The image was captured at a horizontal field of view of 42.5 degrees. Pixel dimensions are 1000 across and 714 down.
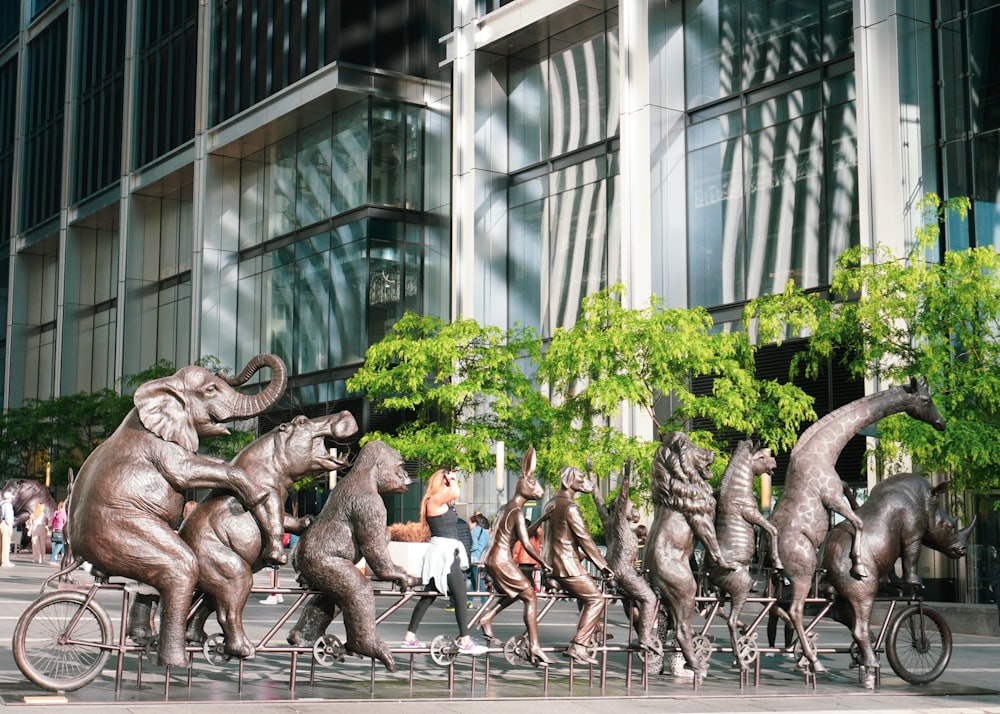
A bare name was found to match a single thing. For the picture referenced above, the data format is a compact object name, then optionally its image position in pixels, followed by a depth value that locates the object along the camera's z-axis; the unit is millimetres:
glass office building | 25656
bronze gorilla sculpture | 10812
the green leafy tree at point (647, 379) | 21562
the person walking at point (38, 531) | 36500
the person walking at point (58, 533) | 33531
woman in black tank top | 11977
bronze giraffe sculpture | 12797
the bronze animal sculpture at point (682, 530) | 12461
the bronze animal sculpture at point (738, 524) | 12688
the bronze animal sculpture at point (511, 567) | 11875
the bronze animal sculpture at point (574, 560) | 12055
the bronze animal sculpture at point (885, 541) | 12852
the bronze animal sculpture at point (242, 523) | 10484
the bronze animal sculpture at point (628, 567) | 12383
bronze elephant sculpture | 10195
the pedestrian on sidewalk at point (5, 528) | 33625
